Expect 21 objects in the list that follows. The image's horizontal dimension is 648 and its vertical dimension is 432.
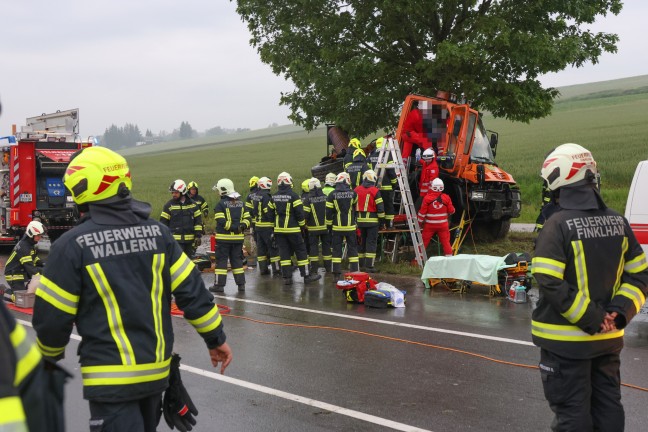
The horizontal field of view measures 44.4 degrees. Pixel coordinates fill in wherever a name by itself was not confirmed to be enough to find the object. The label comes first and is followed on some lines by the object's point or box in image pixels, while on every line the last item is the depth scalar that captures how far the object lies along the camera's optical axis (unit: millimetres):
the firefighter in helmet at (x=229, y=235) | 12816
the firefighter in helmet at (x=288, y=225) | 13711
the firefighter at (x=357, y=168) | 15016
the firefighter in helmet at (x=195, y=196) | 15948
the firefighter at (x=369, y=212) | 14180
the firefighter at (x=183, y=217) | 14161
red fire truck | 18906
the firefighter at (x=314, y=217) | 14570
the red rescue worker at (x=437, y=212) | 14055
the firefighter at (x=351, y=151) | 15632
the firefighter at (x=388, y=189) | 14867
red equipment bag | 11422
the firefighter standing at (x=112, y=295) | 3820
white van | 8789
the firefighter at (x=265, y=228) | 14258
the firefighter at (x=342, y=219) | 14047
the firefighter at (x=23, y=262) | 11828
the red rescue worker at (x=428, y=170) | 14671
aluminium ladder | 14320
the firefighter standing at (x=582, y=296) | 4504
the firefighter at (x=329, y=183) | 15891
